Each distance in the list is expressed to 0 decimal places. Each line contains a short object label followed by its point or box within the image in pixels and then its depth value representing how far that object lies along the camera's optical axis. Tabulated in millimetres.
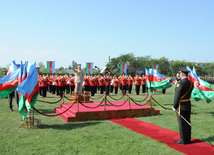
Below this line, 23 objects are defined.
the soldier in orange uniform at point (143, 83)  21322
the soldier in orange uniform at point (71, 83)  18891
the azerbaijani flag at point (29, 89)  6926
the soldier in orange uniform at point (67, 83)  19381
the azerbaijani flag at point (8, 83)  8514
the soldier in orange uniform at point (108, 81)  20438
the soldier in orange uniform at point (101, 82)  20094
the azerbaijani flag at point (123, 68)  24103
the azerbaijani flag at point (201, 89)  10180
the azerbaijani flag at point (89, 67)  20591
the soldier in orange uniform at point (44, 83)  16947
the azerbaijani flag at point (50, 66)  19969
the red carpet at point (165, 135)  5277
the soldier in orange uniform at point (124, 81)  20391
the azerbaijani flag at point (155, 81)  12641
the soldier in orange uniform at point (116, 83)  20181
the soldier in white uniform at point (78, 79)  12547
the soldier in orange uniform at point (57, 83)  18539
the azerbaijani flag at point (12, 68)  9258
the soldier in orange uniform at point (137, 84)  19703
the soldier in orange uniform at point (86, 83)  18703
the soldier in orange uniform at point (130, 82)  20906
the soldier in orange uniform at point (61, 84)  18281
